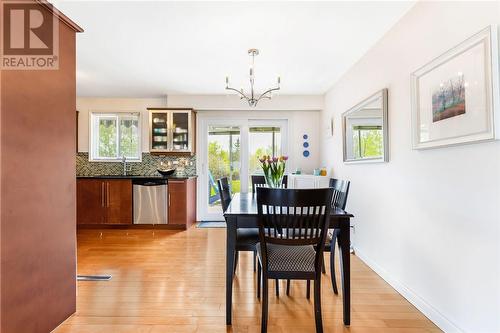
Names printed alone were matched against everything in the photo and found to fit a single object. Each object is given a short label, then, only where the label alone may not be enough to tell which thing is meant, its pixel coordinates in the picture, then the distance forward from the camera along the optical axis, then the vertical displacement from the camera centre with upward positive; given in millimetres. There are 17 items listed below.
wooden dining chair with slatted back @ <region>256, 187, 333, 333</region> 1622 -389
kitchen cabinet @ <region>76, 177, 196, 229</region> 4465 -527
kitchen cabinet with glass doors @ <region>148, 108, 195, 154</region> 4828 +745
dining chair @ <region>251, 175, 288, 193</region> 3566 -156
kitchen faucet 5057 +75
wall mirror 2615 +439
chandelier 2955 +1338
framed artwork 1405 +459
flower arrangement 2619 +4
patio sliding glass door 5117 +413
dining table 1847 -513
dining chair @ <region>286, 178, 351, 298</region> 2229 -340
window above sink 5105 +682
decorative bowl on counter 4777 -28
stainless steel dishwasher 4465 -535
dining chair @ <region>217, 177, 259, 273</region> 2160 -585
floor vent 2600 -1068
